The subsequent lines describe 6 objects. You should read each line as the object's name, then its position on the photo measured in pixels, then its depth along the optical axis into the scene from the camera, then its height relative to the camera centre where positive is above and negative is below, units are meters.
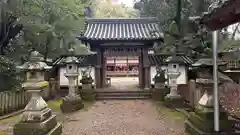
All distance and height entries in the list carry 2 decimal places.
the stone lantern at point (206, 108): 3.92 -0.85
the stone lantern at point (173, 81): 8.26 -0.39
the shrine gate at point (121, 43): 11.72 +2.20
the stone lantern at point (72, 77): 7.91 -0.12
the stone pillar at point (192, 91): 7.24 -0.78
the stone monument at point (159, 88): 10.08 -0.87
